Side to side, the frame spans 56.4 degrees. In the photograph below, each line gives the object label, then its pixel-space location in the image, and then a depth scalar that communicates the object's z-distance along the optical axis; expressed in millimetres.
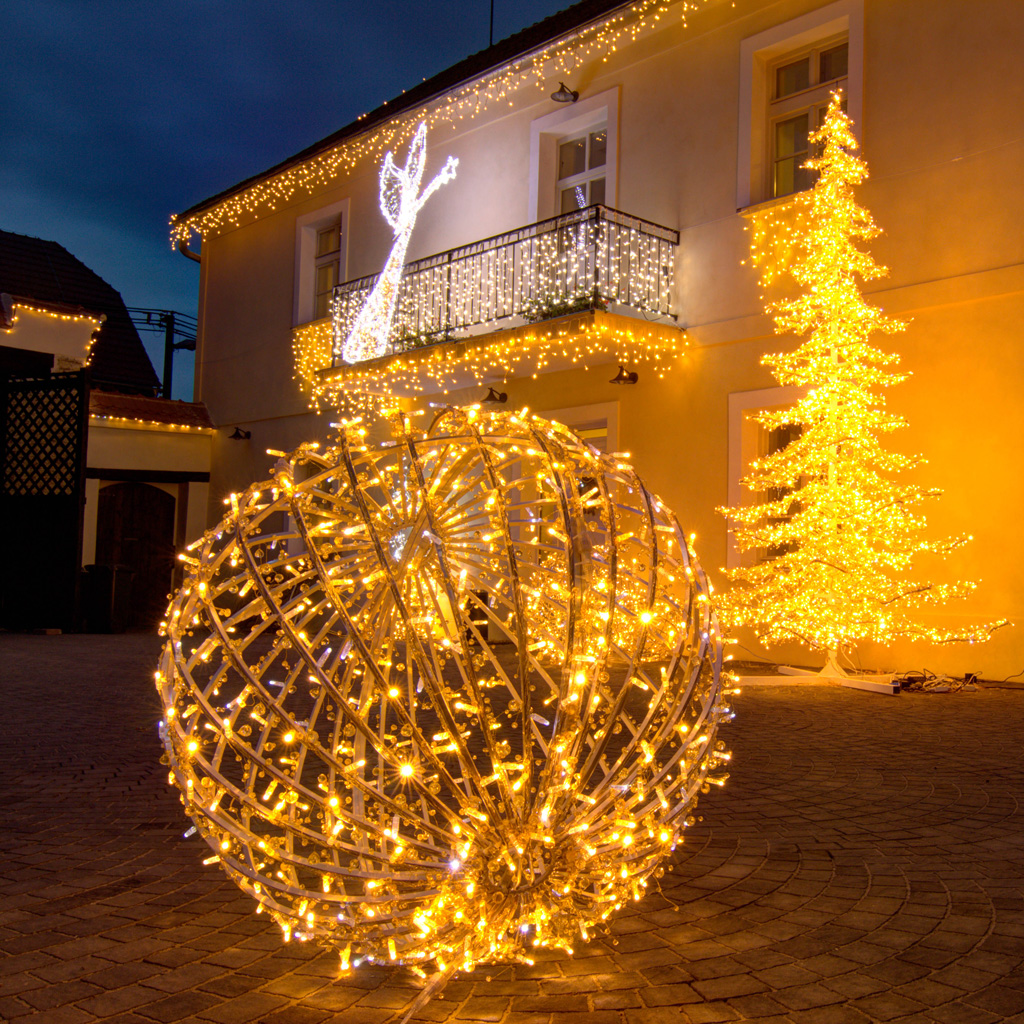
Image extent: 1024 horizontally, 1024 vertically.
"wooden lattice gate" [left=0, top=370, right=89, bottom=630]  12984
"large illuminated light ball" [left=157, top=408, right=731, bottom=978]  2182
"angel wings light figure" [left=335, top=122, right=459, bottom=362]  13562
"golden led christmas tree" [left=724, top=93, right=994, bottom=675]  8242
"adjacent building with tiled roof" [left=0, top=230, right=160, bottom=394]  22750
